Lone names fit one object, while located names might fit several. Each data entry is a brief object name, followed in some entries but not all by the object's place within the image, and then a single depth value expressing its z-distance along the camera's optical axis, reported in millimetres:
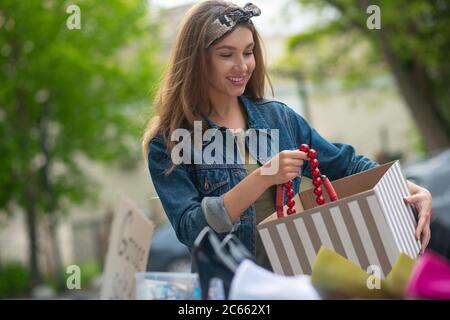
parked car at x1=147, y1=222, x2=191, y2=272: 15928
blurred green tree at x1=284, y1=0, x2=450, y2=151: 21703
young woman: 3790
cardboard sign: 4476
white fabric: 2460
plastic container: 3053
